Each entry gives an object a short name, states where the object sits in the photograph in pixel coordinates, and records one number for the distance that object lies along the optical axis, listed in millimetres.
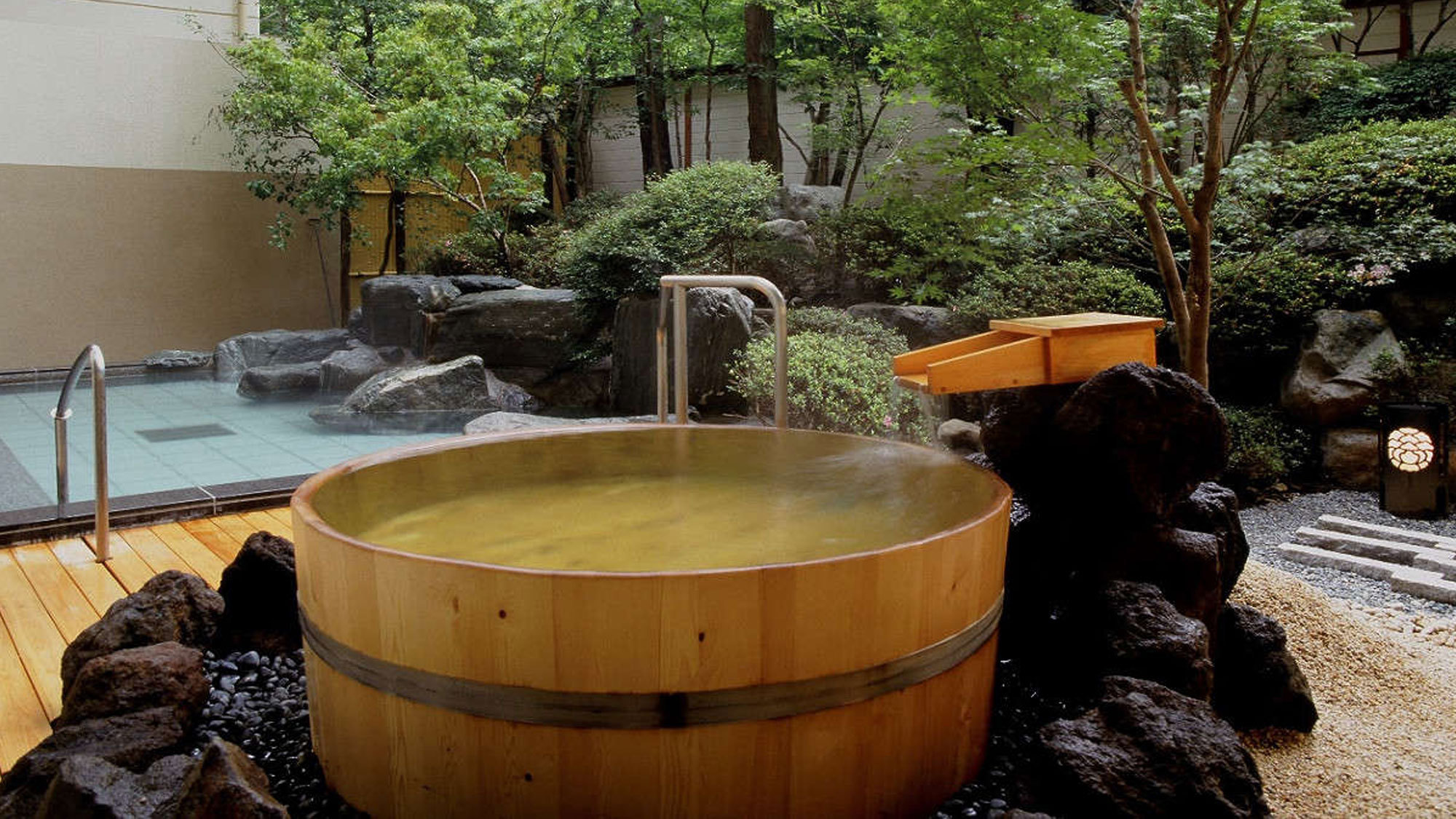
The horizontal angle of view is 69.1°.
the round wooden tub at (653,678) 1686
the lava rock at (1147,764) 1793
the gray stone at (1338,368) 5645
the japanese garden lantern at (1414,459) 4746
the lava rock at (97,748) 1826
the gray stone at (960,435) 5312
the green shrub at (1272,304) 5953
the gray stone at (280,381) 7984
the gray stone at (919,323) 6738
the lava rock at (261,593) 2777
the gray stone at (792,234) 7684
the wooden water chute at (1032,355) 2363
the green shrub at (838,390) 5672
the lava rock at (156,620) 2410
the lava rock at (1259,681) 2473
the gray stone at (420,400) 6766
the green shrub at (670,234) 7324
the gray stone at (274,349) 8766
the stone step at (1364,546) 4098
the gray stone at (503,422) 5430
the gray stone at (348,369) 8031
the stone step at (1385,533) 4242
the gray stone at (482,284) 8492
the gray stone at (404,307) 8359
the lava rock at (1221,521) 2627
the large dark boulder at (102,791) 1636
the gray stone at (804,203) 8422
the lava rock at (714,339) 6508
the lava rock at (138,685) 2148
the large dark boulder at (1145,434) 2332
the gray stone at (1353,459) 5523
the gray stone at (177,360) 8742
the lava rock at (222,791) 1585
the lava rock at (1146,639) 2174
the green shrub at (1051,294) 6262
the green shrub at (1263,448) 5496
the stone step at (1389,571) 3727
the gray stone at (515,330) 7824
